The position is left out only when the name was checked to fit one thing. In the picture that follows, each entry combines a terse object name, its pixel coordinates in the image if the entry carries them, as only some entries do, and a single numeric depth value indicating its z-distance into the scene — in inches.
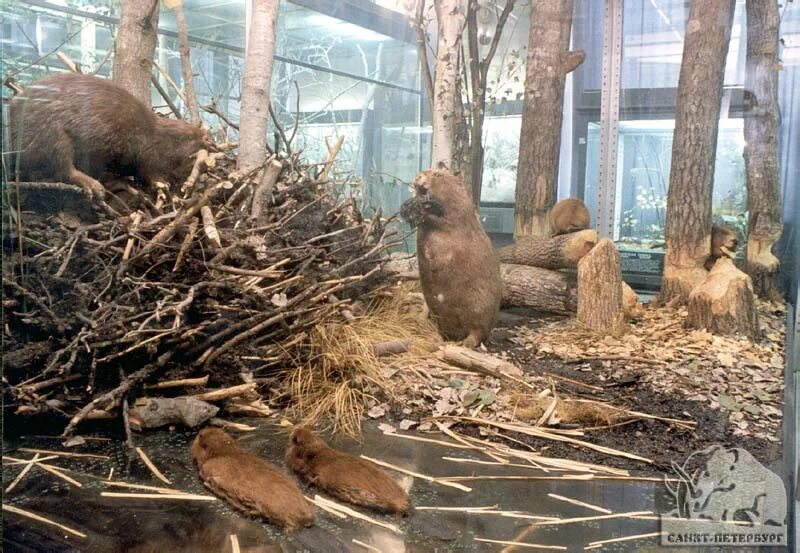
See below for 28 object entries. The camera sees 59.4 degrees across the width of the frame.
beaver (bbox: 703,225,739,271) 173.0
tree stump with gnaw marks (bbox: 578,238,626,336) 190.5
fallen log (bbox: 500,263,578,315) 215.8
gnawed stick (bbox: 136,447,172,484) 114.3
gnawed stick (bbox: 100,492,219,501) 106.6
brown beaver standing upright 197.8
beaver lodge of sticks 127.9
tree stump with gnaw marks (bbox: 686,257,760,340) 163.3
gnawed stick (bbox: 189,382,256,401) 143.6
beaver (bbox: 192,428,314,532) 96.7
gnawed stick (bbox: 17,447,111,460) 123.0
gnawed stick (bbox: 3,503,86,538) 95.2
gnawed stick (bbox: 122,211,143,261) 141.4
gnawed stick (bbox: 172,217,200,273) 146.6
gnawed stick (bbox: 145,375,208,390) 140.6
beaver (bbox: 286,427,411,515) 102.3
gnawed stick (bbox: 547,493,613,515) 107.8
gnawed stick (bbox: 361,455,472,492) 115.9
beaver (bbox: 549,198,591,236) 194.2
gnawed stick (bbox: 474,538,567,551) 94.3
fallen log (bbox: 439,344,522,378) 172.2
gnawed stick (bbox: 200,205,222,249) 150.5
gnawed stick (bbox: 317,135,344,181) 214.5
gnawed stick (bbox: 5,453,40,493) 109.0
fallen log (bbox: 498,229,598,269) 205.6
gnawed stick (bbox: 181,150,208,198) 163.3
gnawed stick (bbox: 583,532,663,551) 95.9
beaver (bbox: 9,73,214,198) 124.6
